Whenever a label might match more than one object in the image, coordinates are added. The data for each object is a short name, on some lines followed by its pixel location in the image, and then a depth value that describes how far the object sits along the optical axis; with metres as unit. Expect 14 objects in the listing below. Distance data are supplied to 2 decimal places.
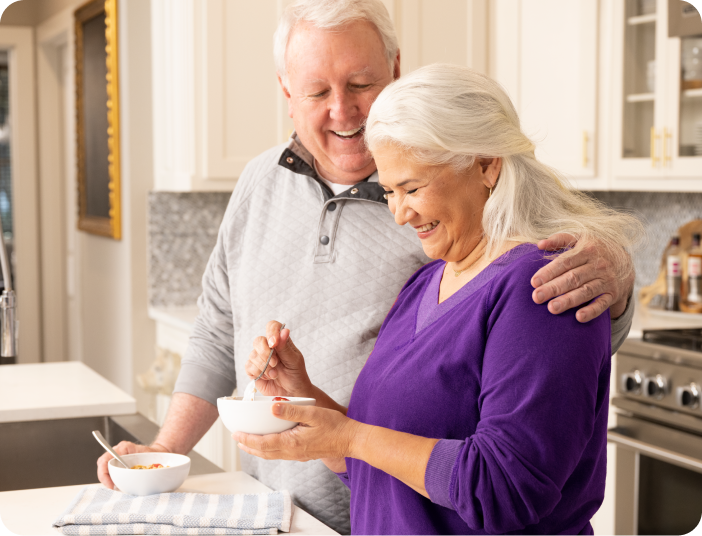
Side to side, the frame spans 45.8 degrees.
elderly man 1.49
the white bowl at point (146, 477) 1.26
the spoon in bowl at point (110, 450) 1.31
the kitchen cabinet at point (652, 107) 2.79
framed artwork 3.68
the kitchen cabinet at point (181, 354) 3.04
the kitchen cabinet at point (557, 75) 3.10
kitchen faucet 1.65
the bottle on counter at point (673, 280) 2.99
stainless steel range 2.32
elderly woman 0.95
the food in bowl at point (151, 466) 1.34
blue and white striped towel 1.16
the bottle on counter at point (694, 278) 2.94
